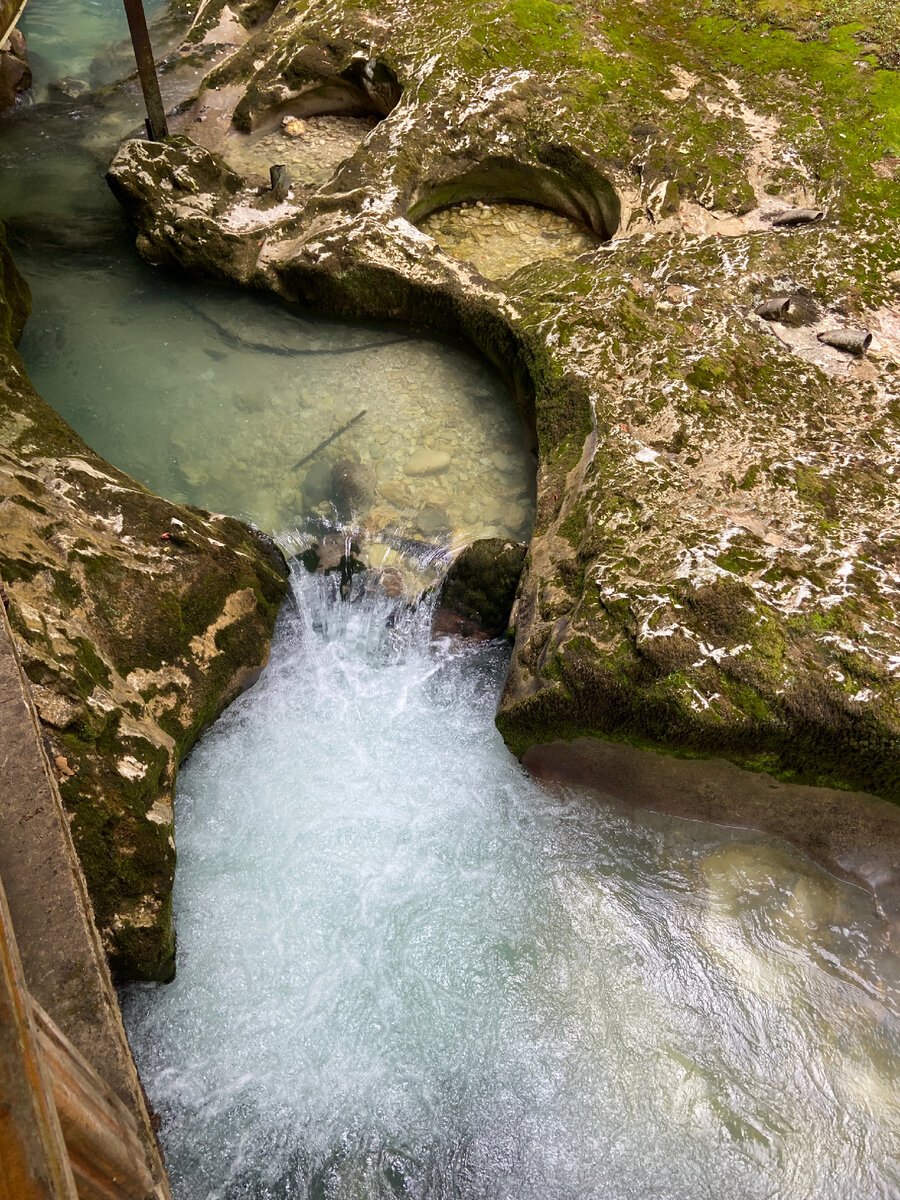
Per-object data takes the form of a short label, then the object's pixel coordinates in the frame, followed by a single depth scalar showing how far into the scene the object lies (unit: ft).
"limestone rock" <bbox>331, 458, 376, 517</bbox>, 18.85
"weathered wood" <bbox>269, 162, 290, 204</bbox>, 23.38
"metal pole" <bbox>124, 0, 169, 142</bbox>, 22.86
